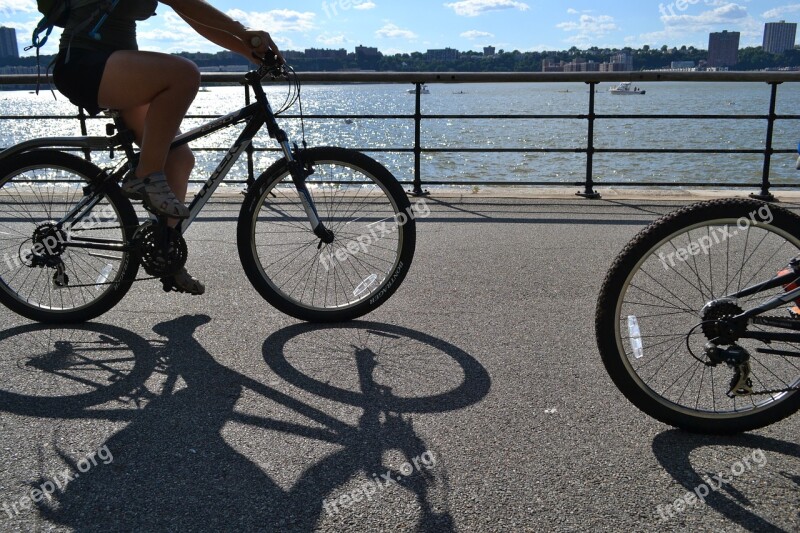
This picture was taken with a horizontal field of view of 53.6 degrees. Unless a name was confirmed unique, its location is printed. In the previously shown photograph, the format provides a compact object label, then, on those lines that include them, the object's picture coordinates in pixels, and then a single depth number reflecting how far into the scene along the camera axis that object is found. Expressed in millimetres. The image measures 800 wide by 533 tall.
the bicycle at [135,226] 3858
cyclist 3551
